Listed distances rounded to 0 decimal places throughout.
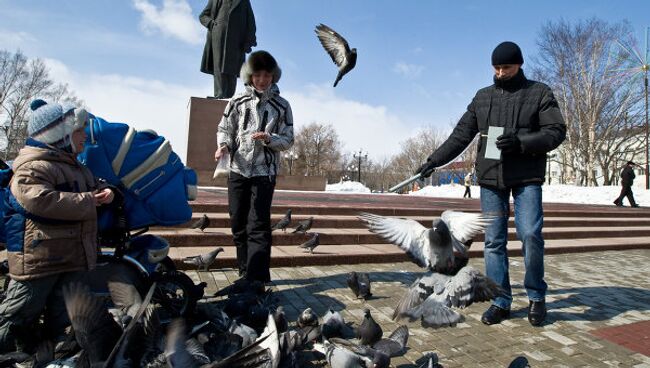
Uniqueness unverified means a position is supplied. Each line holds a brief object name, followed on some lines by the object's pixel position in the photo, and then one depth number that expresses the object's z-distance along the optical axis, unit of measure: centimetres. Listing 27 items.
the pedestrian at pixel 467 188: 2532
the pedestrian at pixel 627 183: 1648
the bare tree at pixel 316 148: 5575
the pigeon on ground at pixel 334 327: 278
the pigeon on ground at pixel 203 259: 432
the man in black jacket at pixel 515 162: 330
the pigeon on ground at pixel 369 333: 259
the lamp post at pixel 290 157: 4706
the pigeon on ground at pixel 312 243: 535
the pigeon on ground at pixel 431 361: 231
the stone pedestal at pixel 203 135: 1302
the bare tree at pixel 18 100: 3219
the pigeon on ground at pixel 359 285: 383
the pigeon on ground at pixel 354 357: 226
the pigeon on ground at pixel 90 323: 176
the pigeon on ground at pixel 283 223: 577
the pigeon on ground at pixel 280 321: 263
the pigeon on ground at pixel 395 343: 247
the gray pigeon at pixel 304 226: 584
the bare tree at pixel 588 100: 2848
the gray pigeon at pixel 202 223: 562
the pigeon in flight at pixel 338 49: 659
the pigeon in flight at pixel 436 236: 226
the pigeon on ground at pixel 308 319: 286
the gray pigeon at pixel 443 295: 216
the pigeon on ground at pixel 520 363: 240
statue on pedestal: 1157
